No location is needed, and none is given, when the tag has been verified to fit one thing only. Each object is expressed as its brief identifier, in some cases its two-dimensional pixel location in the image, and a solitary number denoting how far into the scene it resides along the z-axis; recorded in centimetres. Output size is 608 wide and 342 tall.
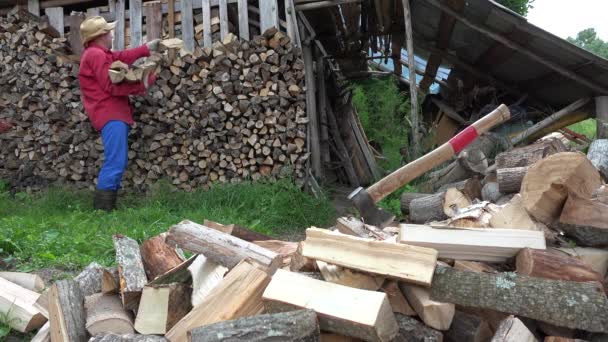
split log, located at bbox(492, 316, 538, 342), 192
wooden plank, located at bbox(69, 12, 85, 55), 619
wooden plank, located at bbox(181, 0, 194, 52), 586
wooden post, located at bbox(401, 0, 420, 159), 588
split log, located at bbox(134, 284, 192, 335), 230
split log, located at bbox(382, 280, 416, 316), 215
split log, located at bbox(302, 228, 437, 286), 213
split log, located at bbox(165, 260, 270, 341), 212
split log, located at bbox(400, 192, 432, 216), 466
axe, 337
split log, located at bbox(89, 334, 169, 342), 215
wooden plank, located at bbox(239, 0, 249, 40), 570
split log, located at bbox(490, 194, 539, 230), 276
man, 538
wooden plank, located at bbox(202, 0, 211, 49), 579
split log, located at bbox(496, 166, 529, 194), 349
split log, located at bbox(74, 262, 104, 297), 263
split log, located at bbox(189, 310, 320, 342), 182
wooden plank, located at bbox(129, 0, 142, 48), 602
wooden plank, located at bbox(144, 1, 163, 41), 597
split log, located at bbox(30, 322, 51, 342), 240
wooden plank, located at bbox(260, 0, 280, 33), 561
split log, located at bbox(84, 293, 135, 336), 231
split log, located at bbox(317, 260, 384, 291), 220
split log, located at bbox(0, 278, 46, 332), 259
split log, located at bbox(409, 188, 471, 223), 381
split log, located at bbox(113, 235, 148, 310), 242
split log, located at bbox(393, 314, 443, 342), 202
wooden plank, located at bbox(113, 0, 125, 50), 608
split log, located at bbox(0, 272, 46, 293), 296
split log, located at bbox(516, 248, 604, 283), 227
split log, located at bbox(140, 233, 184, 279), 281
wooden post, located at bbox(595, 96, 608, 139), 697
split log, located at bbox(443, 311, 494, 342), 213
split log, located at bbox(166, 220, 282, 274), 254
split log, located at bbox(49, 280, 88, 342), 230
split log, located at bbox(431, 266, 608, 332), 200
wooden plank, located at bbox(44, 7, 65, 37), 625
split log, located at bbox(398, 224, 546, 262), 240
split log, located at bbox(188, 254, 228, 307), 237
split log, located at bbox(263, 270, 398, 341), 184
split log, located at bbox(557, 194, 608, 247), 266
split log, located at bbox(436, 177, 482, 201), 414
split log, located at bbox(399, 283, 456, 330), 204
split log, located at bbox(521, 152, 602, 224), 266
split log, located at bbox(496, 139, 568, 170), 395
